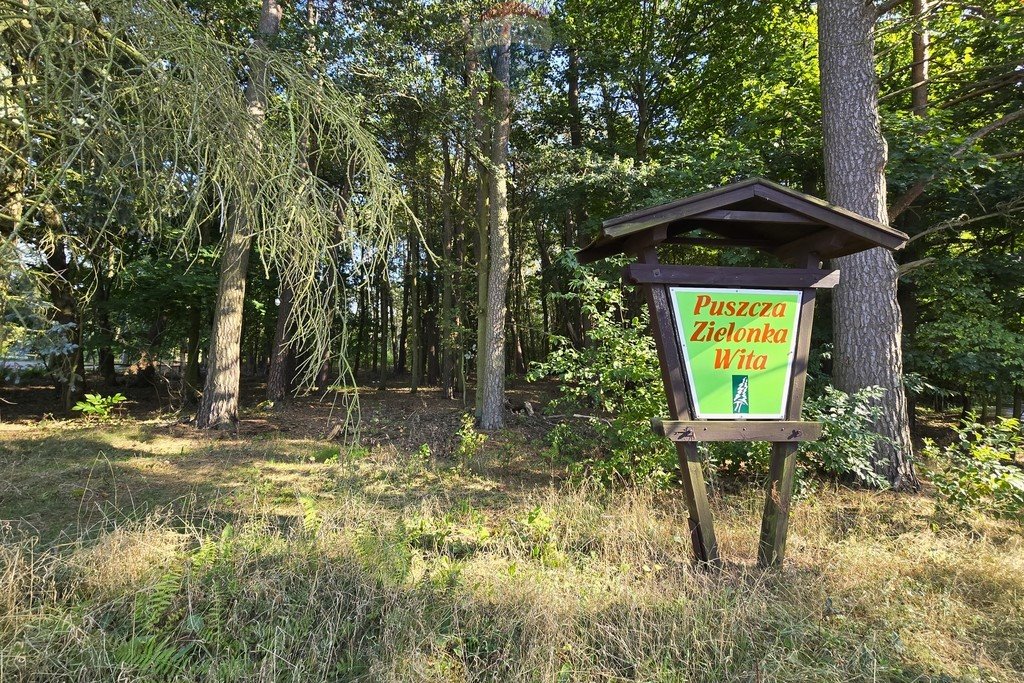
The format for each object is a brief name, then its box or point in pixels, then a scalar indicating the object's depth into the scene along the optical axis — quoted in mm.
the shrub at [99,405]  9315
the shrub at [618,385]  5836
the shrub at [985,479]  4645
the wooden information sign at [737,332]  3850
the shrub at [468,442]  8375
